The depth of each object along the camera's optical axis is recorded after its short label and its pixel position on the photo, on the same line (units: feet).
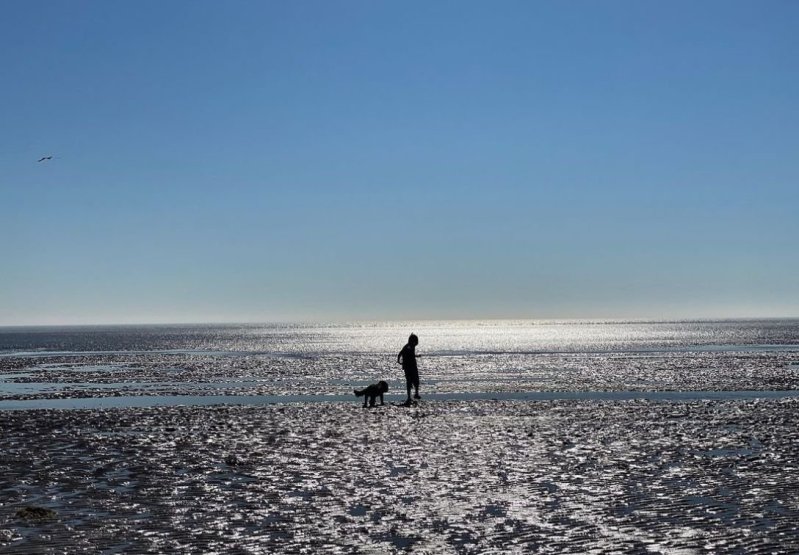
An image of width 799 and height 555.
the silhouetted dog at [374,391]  98.02
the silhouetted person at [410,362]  102.63
